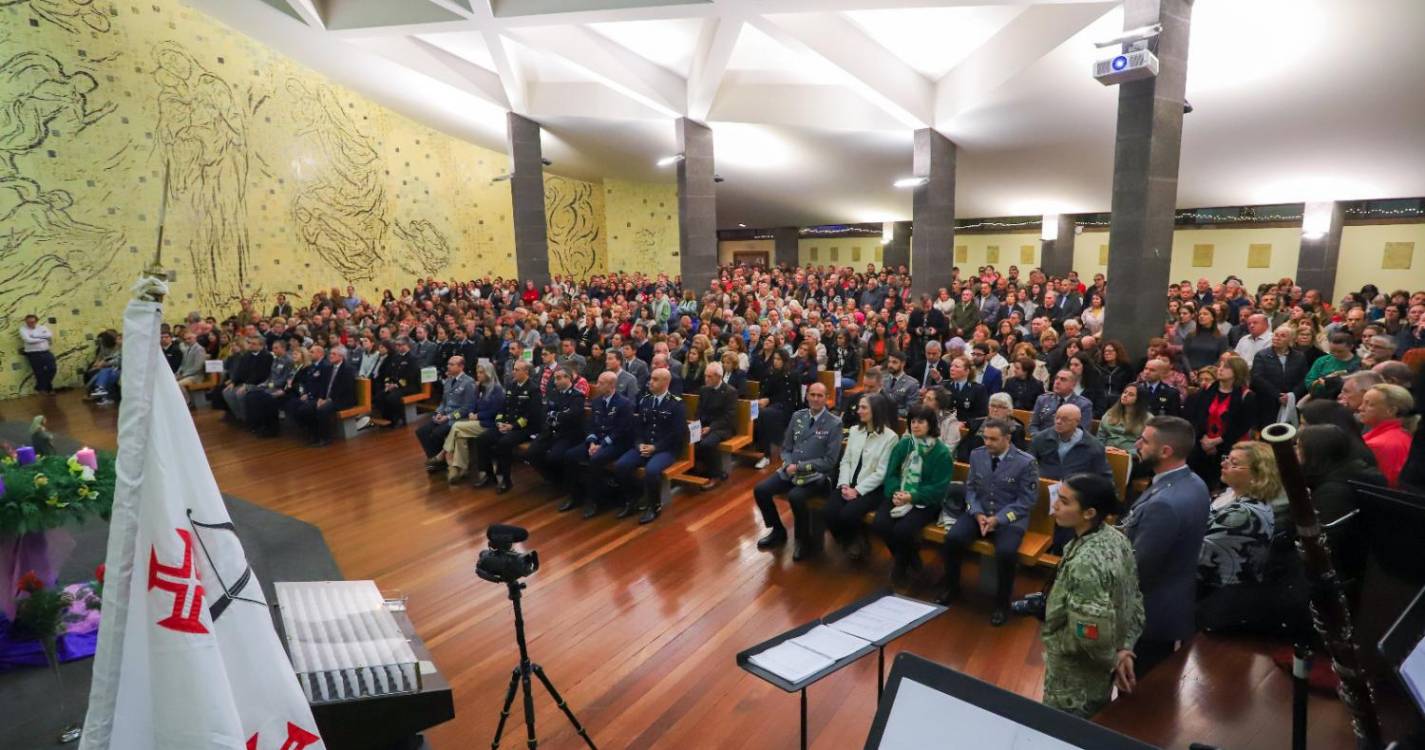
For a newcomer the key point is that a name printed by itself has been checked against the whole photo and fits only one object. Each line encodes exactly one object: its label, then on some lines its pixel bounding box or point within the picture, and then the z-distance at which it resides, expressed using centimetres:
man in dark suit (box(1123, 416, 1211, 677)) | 286
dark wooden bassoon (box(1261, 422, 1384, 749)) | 130
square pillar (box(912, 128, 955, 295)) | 1266
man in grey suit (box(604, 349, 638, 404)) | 701
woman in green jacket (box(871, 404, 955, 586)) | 452
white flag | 136
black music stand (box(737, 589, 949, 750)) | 202
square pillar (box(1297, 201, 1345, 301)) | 1280
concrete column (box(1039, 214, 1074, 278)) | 1666
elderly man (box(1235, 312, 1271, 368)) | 680
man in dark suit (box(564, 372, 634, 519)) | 600
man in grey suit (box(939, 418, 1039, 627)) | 414
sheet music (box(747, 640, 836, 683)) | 209
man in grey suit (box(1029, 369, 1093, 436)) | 529
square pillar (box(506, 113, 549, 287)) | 1462
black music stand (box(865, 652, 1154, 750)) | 110
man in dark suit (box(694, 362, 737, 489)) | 664
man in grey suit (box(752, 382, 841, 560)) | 503
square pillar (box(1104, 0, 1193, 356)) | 694
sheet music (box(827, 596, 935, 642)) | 233
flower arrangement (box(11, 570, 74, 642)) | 274
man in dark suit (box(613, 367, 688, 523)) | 587
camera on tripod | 244
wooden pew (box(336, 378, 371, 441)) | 841
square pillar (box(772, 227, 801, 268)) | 2338
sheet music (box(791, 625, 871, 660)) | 221
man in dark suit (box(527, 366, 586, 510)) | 635
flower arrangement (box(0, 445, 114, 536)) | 266
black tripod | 245
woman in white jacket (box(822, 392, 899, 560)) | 479
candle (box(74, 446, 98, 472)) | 290
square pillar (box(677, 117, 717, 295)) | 1364
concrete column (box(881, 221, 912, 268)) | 2050
